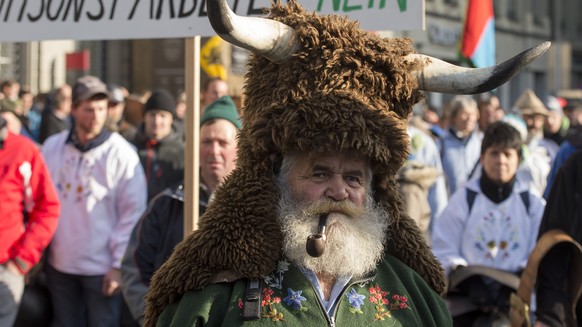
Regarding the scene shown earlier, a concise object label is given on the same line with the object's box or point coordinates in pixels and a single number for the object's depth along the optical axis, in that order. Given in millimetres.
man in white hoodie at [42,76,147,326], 13746
